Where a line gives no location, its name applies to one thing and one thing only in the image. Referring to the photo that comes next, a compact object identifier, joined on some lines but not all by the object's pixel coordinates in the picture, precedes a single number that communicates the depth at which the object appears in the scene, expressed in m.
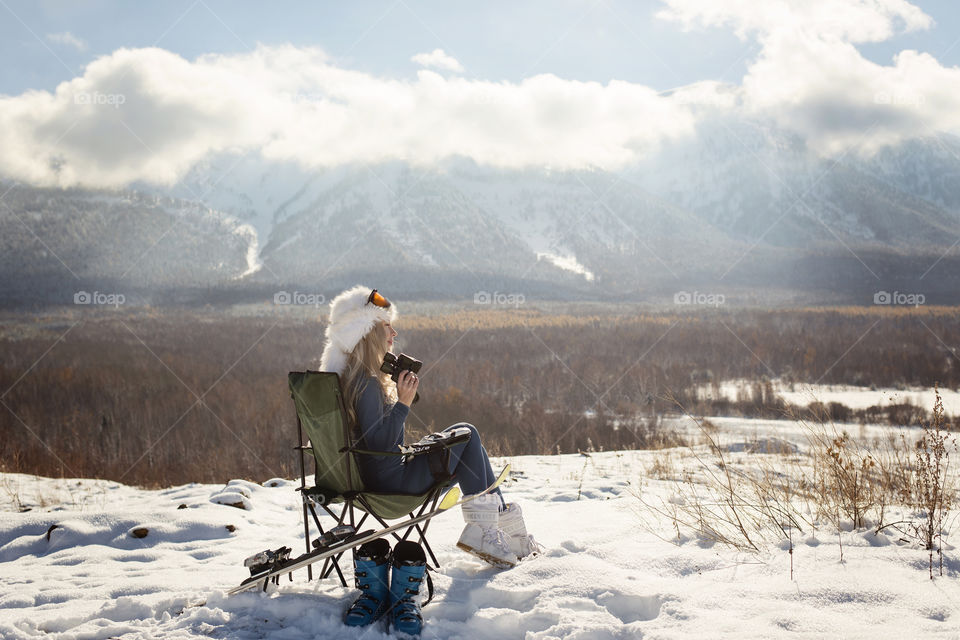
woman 3.14
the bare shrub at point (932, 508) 3.09
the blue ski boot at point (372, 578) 2.87
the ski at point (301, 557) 2.90
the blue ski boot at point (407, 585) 2.74
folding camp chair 3.07
